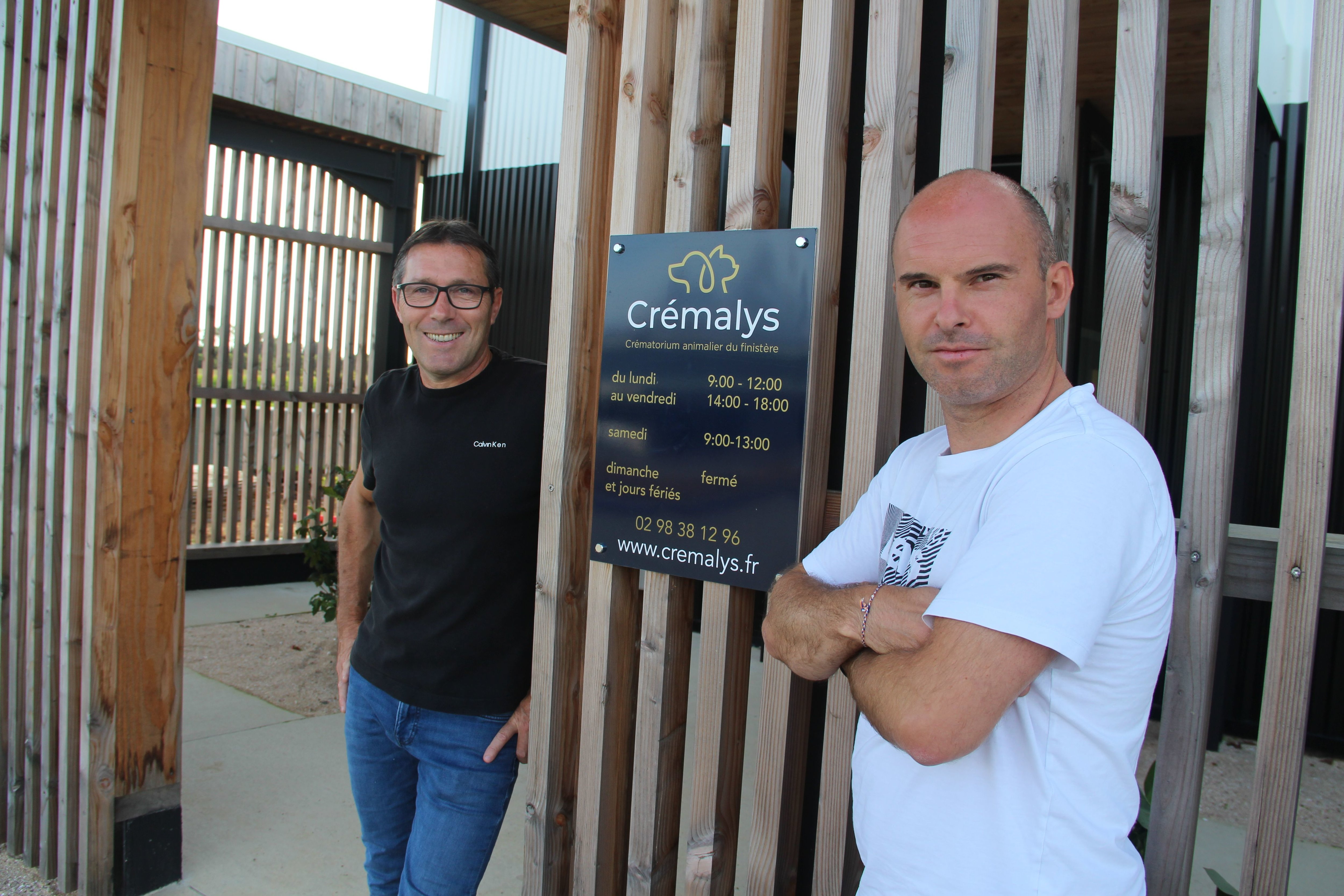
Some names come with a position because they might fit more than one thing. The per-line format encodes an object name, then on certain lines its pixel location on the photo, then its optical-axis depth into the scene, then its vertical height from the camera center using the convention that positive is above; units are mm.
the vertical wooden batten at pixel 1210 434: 1453 +25
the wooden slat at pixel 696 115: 1960 +626
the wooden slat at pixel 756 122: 1868 +595
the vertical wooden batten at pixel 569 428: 2148 -45
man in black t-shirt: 2178 -455
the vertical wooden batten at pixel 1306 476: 1401 -29
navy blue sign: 1775 +25
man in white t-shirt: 1148 -220
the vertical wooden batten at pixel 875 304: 1706 +225
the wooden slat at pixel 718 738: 1887 -642
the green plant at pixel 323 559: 5457 -979
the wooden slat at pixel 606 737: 2070 -719
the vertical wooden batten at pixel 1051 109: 1576 +552
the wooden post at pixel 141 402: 2959 -72
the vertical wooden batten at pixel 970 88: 1646 +603
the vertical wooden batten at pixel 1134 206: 1504 +381
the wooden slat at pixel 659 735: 1981 -676
